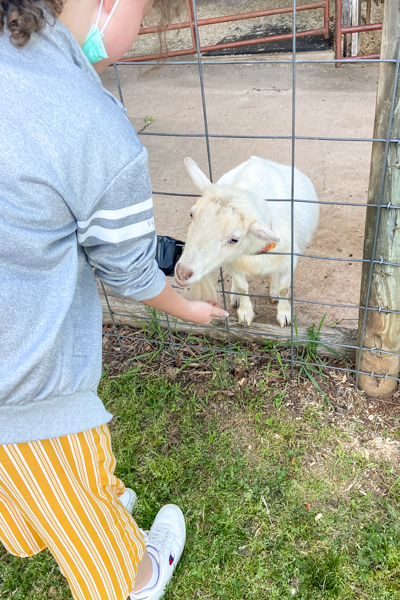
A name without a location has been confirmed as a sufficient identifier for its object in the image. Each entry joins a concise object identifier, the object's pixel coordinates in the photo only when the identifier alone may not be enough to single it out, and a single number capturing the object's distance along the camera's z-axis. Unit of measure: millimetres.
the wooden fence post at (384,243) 1570
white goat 2158
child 903
